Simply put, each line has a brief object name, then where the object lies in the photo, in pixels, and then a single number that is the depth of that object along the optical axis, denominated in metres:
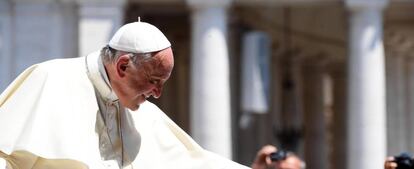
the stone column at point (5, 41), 30.44
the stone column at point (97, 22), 29.67
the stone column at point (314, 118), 46.50
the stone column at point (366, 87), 29.64
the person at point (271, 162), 12.55
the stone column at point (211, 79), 29.58
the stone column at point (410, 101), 37.55
